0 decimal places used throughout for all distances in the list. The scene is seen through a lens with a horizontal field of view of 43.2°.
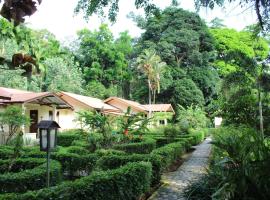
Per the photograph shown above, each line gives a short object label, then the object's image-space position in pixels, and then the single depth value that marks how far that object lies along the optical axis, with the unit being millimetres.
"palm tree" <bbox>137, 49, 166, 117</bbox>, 44031
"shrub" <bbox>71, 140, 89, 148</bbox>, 16672
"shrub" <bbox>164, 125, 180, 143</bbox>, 23639
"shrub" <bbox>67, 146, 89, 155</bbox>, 14079
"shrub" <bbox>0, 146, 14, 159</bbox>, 12376
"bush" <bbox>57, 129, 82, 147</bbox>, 22561
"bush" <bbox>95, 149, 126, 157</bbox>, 12134
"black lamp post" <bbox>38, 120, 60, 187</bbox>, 8133
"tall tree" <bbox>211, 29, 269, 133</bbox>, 17797
